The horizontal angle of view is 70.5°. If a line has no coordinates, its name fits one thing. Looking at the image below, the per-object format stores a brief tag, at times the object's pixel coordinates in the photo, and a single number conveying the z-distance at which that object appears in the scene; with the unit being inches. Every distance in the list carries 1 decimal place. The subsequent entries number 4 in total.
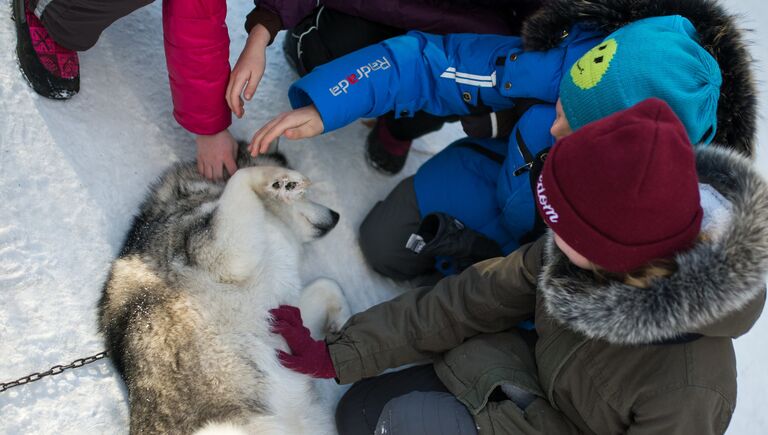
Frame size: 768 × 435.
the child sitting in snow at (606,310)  55.7
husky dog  86.4
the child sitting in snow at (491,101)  70.2
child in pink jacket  89.8
